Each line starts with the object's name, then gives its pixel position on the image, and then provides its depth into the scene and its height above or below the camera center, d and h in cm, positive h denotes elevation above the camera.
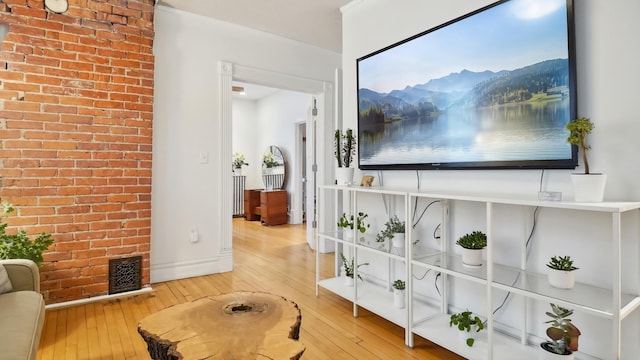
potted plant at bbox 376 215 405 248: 228 -35
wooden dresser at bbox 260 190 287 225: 646 -47
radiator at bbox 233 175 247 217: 751 -27
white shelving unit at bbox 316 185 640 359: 128 -48
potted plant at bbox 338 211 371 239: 250 -32
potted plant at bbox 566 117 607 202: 136 +2
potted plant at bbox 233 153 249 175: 752 +46
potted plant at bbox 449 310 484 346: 175 -76
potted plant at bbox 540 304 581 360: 146 -69
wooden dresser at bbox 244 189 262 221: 711 -46
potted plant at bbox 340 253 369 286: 270 -74
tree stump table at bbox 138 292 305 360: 116 -57
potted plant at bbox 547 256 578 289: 147 -41
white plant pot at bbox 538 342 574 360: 145 -77
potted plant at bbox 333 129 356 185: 271 +23
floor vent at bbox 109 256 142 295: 274 -75
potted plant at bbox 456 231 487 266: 183 -35
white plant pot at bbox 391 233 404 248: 227 -39
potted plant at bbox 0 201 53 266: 201 -39
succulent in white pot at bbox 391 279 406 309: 223 -74
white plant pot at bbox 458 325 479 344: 181 -83
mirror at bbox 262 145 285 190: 701 +31
